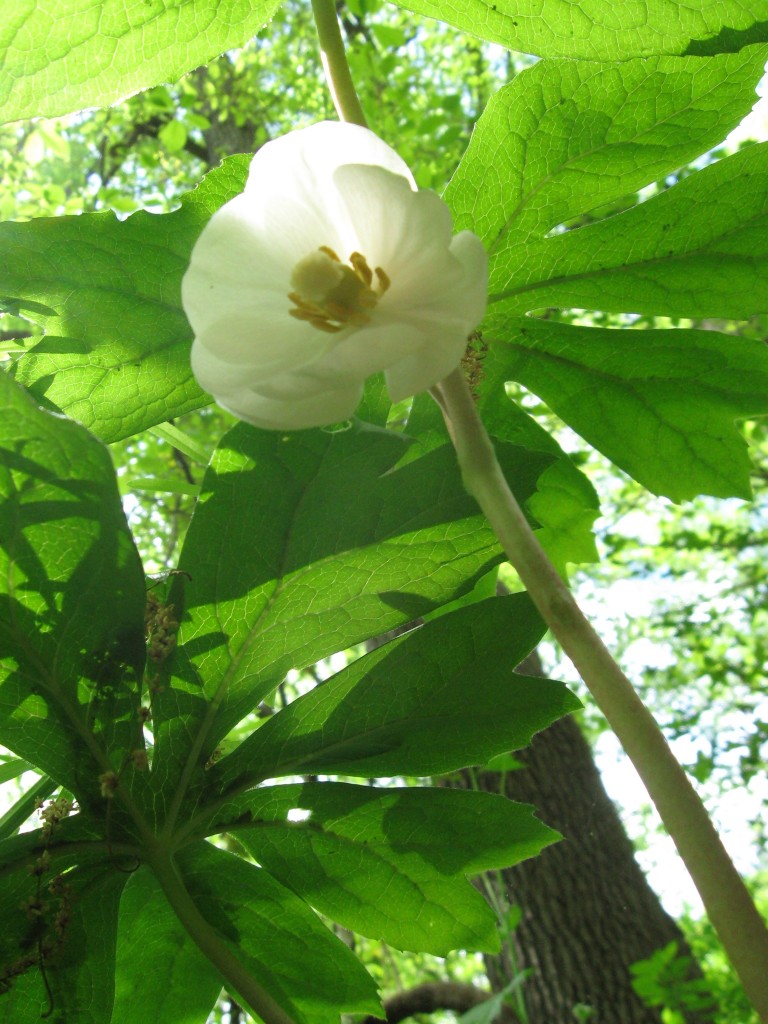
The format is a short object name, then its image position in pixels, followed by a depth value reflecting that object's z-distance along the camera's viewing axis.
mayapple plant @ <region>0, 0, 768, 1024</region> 0.16
